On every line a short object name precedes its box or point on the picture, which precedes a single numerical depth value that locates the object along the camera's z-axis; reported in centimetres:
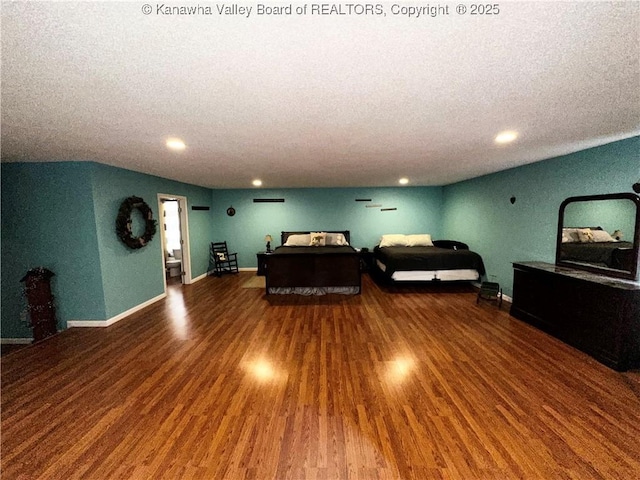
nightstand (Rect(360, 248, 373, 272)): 648
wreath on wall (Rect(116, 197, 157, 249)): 369
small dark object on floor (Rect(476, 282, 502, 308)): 407
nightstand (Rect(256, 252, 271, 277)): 645
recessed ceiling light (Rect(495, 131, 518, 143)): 237
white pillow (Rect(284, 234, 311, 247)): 626
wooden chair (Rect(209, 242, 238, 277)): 645
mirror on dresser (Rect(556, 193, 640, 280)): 259
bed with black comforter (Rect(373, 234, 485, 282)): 483
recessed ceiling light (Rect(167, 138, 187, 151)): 246
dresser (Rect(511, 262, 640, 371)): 229
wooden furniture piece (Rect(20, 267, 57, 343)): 318
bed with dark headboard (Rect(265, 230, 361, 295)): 467
